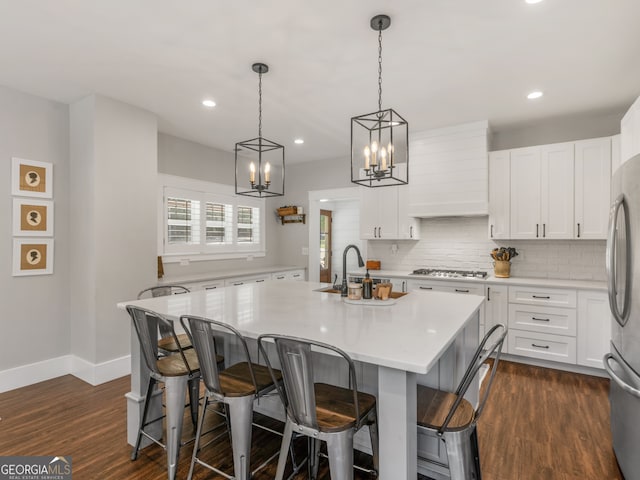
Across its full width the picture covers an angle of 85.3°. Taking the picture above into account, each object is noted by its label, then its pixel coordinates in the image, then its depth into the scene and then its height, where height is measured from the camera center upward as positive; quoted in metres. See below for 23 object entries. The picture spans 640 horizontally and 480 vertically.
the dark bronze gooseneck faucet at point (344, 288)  2.57 -0.36
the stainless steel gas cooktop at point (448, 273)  4.28 -0.42
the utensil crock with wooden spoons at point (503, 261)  4.14 -0.24
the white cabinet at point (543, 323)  3.57 -0.88
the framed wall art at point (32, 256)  3.21 -0.16
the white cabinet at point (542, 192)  3.77 +0.55
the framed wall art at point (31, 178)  3.20 +0.59
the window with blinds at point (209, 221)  4.57 +0.29
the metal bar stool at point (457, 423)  1.44 -0.79
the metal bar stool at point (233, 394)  1.71 -0.78
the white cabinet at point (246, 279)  4.63 -0.56
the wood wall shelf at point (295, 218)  6.15 +0.40
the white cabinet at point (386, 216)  4.78 +0.35
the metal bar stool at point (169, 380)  1.92 -0.80
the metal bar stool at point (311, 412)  1.35 -0.76
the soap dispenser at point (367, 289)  2.39 -0.34
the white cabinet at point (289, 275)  5.57 -0.58
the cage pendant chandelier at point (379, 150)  2.16 +1.21
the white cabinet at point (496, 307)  3.88 -0.75
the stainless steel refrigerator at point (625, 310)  1.69 -0.36
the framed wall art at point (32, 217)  3.20 +0.21
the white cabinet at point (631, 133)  2.47 +0.83
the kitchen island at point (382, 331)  1.36 -0.44
